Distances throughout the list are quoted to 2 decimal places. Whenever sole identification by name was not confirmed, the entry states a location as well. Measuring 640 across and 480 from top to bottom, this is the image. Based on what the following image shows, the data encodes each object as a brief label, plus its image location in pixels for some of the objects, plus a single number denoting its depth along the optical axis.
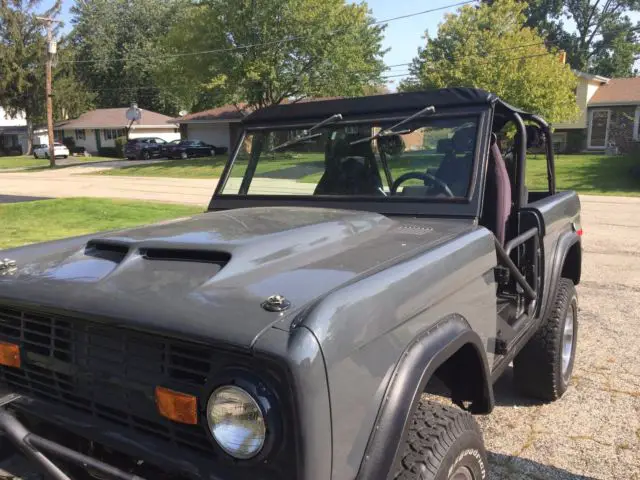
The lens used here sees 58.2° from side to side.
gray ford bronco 1.52
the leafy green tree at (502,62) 25.53
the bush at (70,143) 52.03
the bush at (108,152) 47.19
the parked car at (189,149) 39.22
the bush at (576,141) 33.03
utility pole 32.16
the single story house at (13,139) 56.78
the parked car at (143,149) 40.66
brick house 31.78
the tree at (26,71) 47.38
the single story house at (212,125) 42.97
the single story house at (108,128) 49.38
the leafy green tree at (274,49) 29.91
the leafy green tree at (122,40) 54.75
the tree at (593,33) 49.97
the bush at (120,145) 45.22
